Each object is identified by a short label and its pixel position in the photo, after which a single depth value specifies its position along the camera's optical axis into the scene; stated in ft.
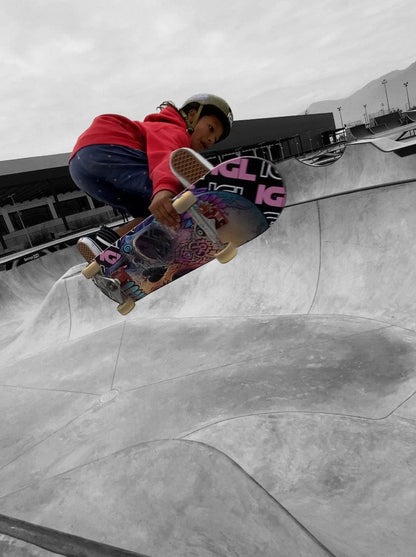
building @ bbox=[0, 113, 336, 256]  63.62
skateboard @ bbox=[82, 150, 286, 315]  9.37
